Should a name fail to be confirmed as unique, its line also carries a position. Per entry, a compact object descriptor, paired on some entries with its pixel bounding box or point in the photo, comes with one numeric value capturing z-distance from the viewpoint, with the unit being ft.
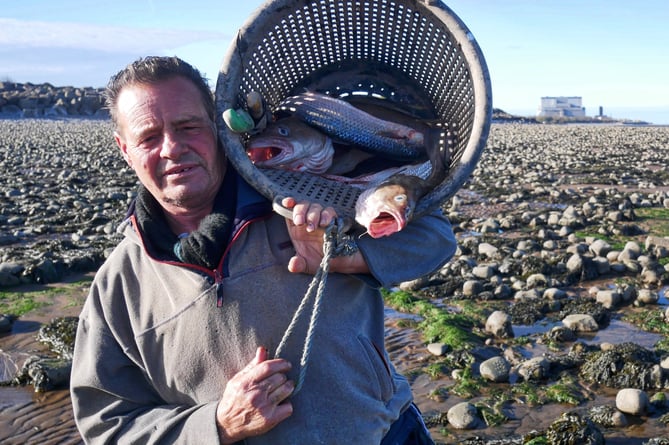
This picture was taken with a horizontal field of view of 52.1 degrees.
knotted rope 7.62
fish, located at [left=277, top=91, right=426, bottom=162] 9.49
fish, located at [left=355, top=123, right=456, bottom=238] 7.84
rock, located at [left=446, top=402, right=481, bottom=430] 14.92
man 8.02
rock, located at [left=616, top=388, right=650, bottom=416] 14.93
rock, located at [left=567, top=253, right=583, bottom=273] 24.70
